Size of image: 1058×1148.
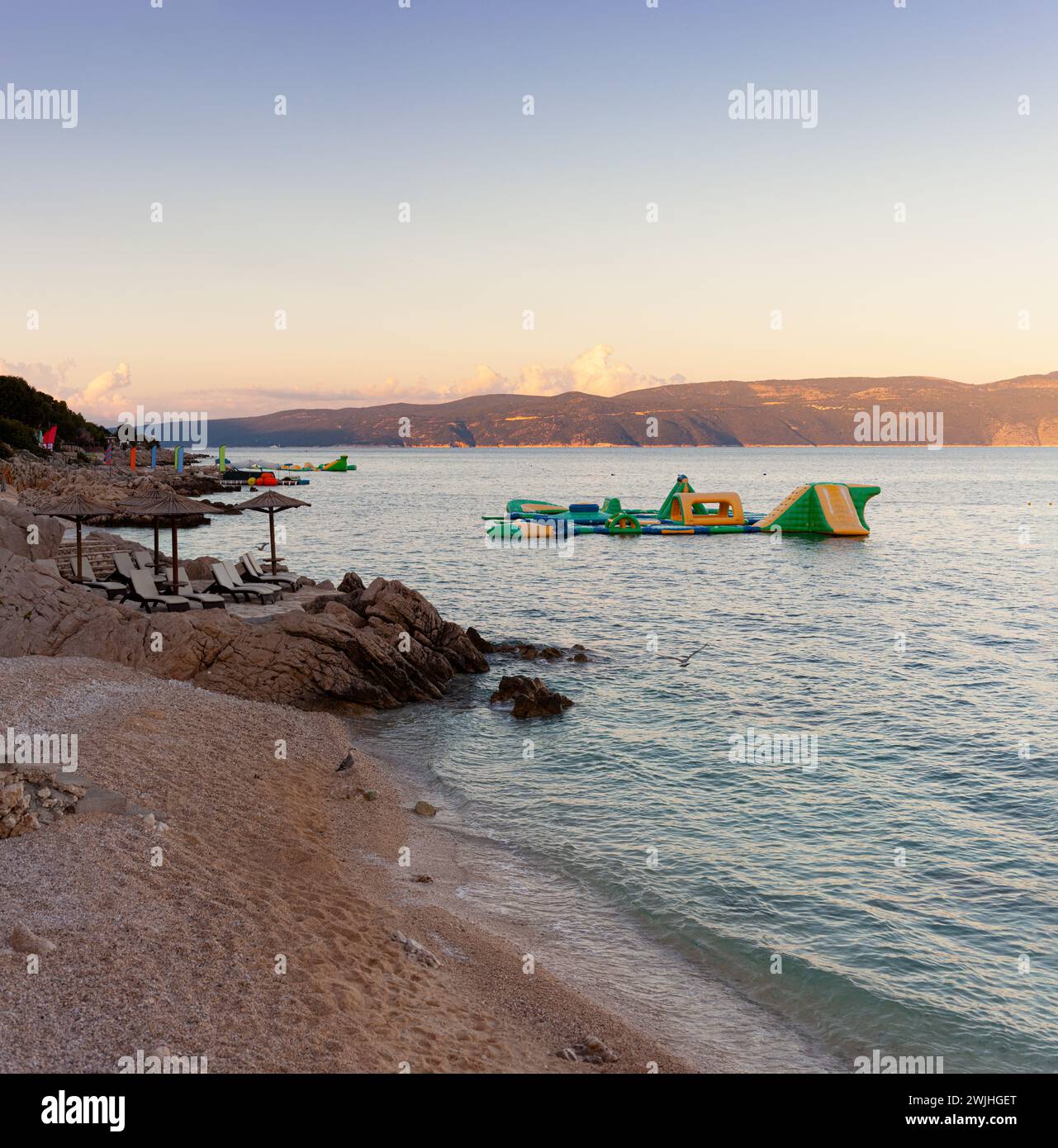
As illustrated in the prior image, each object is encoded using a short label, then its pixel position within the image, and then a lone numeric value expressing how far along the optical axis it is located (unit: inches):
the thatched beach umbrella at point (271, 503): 958.4
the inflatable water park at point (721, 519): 2052.2
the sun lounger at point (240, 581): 890.7
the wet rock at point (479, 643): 850.8
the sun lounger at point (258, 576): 968.3
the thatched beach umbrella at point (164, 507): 807.8
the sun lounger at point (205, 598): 813.2
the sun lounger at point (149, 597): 791.1
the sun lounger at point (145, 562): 928.9
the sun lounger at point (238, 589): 866.1
